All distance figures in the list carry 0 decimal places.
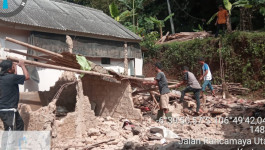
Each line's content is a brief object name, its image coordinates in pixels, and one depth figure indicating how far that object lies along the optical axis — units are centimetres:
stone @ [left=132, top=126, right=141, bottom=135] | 644
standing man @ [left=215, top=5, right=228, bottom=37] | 1476
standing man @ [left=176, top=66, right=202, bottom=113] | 809
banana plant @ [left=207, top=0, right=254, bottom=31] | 1405
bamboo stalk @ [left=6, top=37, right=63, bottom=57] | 569
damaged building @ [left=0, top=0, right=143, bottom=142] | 645
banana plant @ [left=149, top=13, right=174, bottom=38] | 1921
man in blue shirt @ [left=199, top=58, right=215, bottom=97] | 932
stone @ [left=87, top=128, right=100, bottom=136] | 651
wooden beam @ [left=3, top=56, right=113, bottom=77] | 531
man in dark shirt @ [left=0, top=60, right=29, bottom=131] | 489
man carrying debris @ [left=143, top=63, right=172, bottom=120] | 740
